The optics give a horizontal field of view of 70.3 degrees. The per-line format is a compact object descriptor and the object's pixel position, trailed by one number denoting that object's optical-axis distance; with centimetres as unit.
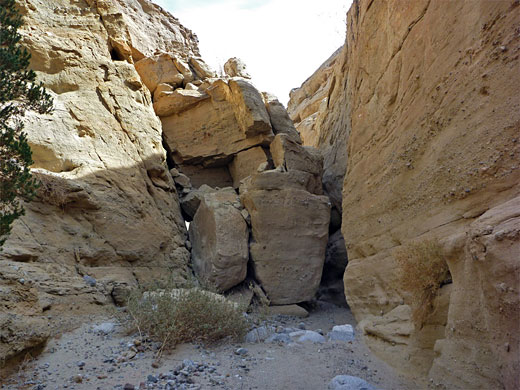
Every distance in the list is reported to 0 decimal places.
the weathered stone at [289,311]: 920
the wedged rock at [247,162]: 1198
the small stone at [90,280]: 697
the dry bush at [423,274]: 393
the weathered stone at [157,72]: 1239
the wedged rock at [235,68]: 1437
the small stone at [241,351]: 498
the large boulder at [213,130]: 1218
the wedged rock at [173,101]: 1221
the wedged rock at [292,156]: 1093
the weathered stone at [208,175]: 1259
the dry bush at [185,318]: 501
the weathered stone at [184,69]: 1287
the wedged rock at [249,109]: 1165
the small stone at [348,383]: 366
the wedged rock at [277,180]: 1016
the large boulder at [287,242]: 960
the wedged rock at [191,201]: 1095
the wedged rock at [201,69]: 1349
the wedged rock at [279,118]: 1273
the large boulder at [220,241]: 919
